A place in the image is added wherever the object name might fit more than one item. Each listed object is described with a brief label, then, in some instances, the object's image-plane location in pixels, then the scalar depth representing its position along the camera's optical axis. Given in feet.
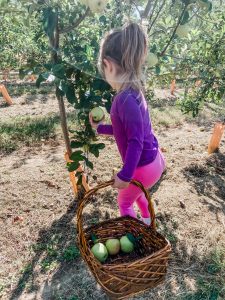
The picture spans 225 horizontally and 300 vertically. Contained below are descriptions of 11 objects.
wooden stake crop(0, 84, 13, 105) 18.15
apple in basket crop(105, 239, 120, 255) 5.88
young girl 4.92
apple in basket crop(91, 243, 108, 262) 5.61
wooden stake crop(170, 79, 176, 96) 23.95
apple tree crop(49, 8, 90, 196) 6.79
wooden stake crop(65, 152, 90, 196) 8.29
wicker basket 4.80
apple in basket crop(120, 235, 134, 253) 5.96
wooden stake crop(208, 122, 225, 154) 11.57
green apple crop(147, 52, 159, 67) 6.36
